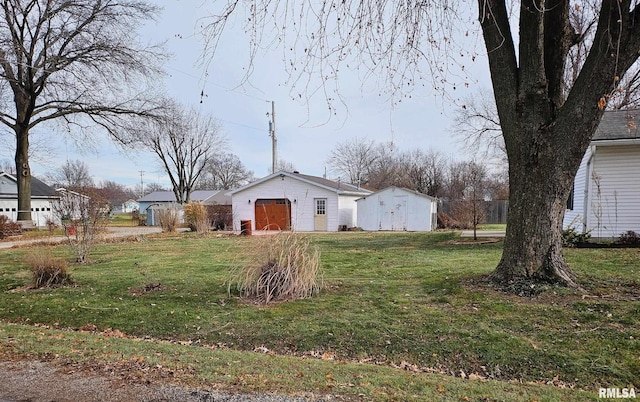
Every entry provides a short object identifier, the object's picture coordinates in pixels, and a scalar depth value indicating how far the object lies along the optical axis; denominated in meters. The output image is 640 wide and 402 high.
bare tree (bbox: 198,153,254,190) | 55.51
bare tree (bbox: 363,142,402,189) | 42.44
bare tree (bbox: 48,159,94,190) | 49.49
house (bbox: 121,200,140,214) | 71.31
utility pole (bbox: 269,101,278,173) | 23.45
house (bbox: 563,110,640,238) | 9.27
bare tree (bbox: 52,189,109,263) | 9.16
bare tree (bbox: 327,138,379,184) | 44.91
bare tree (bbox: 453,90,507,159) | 23.18
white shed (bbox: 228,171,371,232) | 22.73
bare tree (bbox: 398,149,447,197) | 38.53
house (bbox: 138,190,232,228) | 23.98
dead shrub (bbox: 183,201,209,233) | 19.68
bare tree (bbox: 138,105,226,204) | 38.37
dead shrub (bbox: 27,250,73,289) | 6.54
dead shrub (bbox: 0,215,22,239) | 17.25
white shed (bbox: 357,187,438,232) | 21.98
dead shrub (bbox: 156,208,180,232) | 20.16
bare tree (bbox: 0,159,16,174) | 50.58
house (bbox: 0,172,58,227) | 26.48
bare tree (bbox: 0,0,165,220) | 16.38
